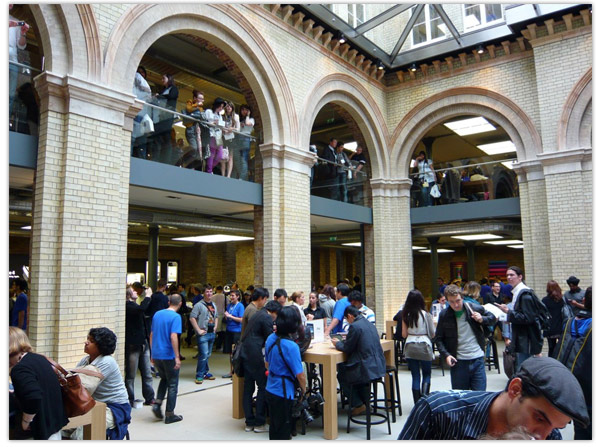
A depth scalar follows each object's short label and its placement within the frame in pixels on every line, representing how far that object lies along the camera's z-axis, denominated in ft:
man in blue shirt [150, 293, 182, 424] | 19.57
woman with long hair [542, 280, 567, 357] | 24.54
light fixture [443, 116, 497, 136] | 51.26
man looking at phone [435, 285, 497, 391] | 16.33
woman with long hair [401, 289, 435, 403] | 20.13
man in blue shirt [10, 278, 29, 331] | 27.35
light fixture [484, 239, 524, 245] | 59.31
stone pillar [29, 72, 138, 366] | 20.68
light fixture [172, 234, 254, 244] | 48.37
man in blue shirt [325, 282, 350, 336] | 23.79
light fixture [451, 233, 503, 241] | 50.18
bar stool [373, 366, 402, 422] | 19.43
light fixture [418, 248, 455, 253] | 76.74
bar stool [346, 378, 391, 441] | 17.44
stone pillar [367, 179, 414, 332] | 46.26
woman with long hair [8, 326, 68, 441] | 9.98
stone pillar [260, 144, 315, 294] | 33.83
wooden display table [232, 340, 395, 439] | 17.71
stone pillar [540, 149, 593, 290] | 35.78
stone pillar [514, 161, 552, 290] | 38.83
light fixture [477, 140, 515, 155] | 61.82
